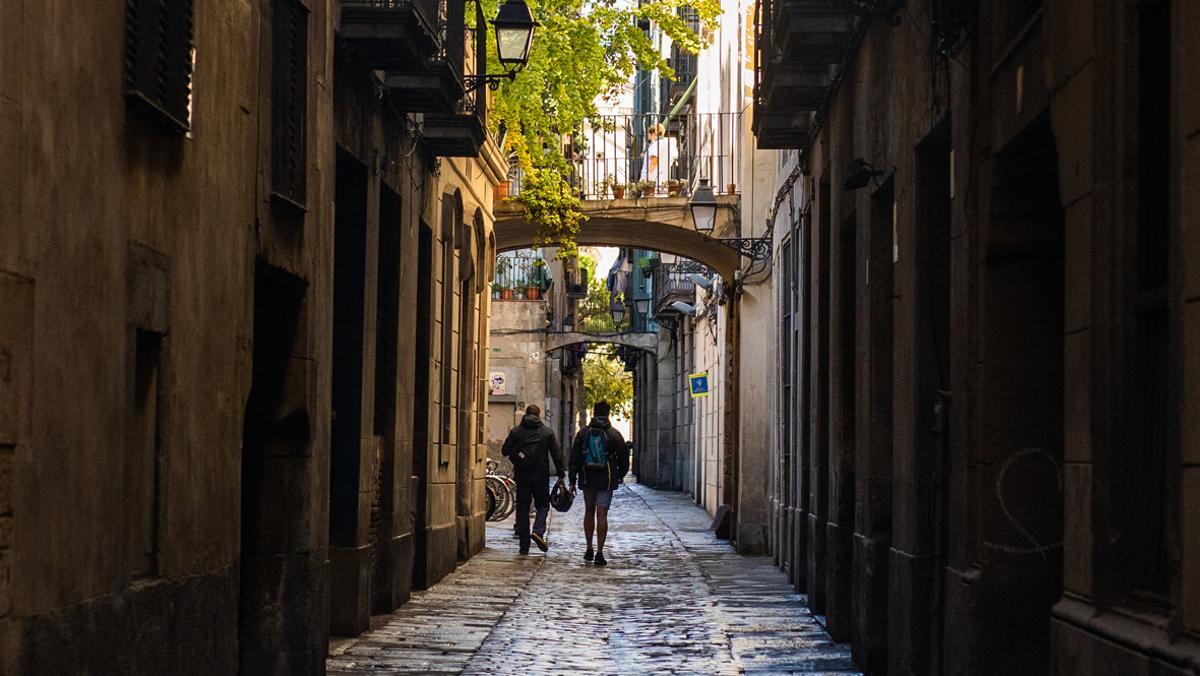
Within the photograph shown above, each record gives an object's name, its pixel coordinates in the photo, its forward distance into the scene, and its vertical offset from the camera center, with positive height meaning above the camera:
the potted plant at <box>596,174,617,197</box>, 27.97 +3.70
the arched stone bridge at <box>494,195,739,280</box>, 27.17 +3.08
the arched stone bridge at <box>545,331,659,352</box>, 54.81 +2.76
